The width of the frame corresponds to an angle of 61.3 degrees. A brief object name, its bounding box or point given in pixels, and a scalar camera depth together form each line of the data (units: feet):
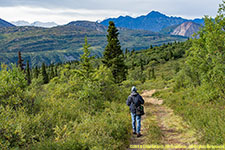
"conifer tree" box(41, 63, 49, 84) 334.63
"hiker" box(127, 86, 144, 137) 32.94
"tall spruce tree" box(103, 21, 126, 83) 100.22
